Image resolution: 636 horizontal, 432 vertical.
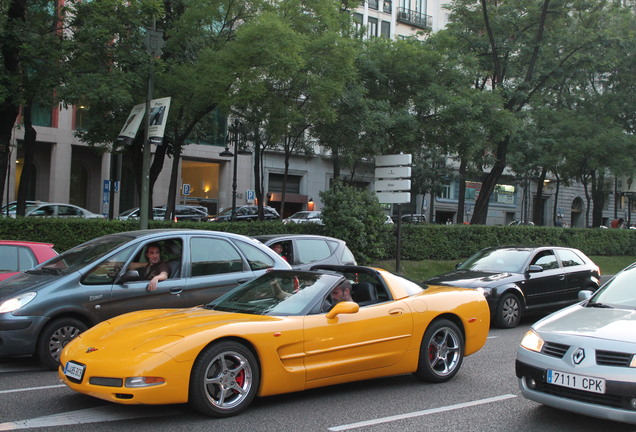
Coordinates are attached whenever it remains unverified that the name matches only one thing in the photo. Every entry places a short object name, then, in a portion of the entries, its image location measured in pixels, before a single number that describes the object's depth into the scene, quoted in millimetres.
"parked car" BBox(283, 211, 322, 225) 38175
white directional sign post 17016
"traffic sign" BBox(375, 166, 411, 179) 16984
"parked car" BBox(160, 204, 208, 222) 34450
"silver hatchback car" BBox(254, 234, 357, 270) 11633
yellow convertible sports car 5215
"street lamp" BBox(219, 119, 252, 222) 27872
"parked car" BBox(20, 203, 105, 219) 27891
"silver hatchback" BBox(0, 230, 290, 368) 7297
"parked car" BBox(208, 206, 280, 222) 36922
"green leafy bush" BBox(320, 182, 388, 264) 18516
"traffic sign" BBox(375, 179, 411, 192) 17125
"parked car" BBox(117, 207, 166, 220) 32688
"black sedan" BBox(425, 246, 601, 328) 11766
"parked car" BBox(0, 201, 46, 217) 27089
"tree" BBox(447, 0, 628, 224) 25016
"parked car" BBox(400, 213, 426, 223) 41356
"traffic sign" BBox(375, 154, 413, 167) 17016
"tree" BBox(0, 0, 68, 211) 15352
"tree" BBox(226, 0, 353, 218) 15906
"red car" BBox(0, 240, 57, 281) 9164
